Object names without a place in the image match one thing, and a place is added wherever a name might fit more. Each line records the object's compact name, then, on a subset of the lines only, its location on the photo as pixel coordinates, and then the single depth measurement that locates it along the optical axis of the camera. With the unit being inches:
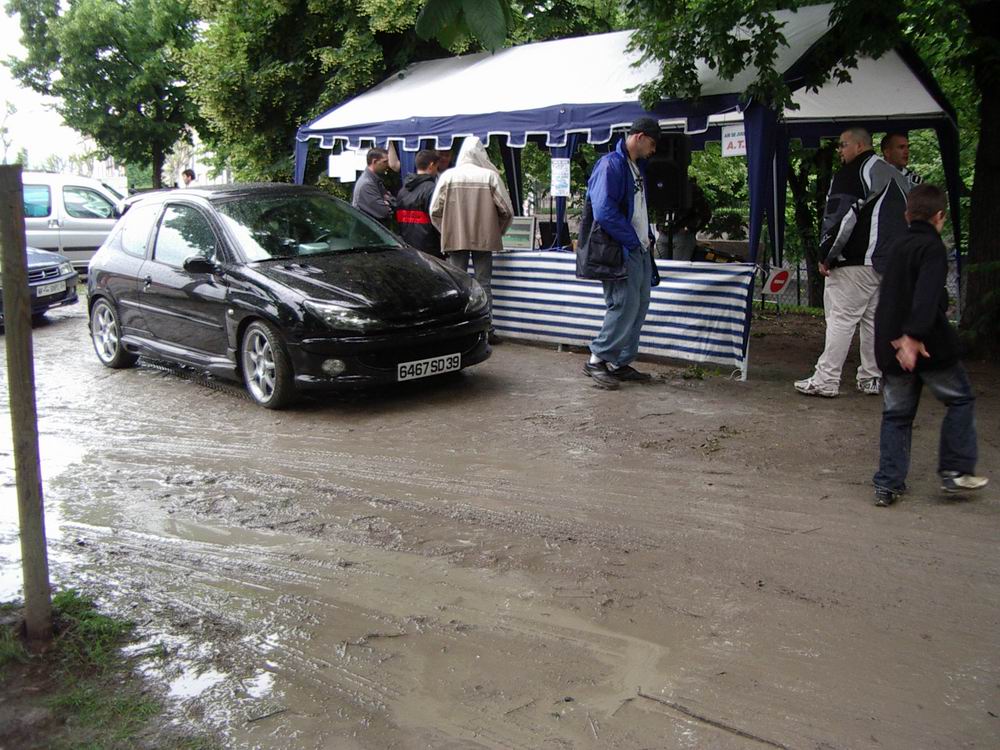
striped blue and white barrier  342.0
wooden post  142.2
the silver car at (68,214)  669.3
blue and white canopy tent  342.6
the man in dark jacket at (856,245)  286.4
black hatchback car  287.9
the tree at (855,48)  317.1
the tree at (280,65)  553.3
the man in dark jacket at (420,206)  414.9
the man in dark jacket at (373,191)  420.2
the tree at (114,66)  887.7
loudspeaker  430.3
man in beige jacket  390.0
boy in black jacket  197.2
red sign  350.0
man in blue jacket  309.7
